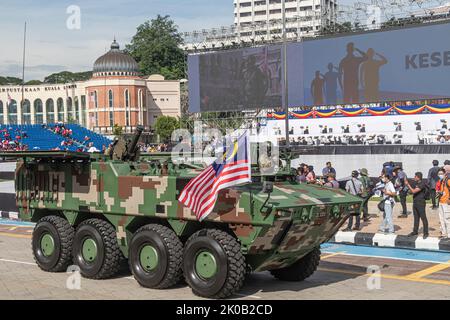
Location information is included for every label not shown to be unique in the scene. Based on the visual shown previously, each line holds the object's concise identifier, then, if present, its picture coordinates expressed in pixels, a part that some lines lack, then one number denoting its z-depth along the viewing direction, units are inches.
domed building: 3139.8
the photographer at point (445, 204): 609.0
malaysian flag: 385.1
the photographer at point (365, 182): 710.6
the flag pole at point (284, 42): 1158.7
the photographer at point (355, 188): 707.0
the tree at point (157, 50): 4242.1
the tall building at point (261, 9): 5625.0
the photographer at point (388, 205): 660.1
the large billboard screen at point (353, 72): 1680.6
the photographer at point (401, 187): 784.3
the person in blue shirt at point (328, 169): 832.6
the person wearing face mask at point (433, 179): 858.5
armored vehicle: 396.2
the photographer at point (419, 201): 631.2
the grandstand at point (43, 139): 2026.8
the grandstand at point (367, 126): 1727.4
